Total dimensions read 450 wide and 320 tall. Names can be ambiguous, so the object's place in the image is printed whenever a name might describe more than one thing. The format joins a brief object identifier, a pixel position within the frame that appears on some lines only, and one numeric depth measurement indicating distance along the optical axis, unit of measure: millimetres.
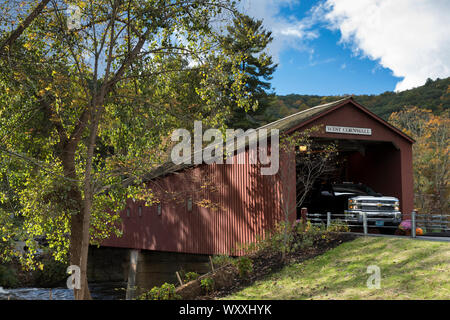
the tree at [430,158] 34875
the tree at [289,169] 14367
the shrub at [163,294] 11606
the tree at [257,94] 41875
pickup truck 15370
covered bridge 15656
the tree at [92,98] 10172
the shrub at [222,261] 13986
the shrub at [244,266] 12602
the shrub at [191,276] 13359
